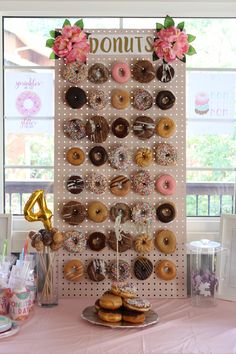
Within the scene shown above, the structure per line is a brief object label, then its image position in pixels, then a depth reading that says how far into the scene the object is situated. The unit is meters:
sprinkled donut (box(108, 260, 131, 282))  2.34
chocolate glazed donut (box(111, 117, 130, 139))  2.35
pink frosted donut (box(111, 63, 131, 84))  2.35
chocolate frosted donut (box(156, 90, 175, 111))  2.34
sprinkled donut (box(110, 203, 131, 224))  2.36
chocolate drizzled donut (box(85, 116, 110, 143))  2.34
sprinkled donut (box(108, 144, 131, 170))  2.34
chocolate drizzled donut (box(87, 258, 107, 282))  2.34
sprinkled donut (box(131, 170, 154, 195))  2.35
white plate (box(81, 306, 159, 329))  1.96
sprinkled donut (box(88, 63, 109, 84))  2.34
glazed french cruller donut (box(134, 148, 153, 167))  2.34
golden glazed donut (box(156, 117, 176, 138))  2.35
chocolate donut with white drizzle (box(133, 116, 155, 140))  2.34
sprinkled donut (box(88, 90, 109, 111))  2.34
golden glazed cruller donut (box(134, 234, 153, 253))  2.34
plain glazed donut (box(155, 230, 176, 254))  2.36
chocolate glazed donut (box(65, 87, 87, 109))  2.33
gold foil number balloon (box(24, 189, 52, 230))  2.25
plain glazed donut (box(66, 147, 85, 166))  2.35
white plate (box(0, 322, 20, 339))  1.86
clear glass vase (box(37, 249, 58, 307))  2.25
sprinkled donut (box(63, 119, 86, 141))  2.34
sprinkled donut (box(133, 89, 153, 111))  2.35
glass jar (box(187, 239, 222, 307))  2.27
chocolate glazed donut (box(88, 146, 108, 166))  2.35
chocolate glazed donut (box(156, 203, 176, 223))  2.36
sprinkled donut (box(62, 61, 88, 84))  2.34
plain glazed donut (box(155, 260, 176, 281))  2.36
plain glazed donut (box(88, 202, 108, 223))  2.35
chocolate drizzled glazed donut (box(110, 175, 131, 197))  2.36
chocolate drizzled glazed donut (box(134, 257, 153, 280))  2.35
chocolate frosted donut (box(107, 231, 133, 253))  2.35
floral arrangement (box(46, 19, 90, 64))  2.32
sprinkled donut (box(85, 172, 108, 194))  2.35
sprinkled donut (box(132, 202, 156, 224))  2.35
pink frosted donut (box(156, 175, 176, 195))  2.36
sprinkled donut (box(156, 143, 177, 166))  2.35
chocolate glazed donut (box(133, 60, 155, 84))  2.34
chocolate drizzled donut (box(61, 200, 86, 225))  2.35
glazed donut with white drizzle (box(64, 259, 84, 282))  2.35
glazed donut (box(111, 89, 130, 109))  2.34
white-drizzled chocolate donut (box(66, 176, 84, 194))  2.35
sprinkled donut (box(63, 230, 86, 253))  2.35
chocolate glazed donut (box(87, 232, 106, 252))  2.36
